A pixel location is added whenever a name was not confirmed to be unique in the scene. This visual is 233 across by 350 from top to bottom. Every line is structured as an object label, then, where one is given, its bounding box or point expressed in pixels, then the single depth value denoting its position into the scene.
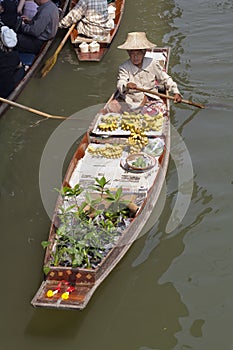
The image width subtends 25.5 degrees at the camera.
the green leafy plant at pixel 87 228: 4.68
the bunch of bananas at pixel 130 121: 6.52
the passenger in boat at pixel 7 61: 7.48
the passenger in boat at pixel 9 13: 8.26
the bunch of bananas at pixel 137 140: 6.30
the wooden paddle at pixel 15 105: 6.86
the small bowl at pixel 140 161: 5.87
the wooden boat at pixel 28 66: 7.62
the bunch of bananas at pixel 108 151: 6.24
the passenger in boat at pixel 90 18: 9.38
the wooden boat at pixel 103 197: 4.48
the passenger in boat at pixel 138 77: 6.66
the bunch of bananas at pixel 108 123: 6.53
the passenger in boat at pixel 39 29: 8.77
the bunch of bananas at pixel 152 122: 6.55
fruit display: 6.52
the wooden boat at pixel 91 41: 9.06
